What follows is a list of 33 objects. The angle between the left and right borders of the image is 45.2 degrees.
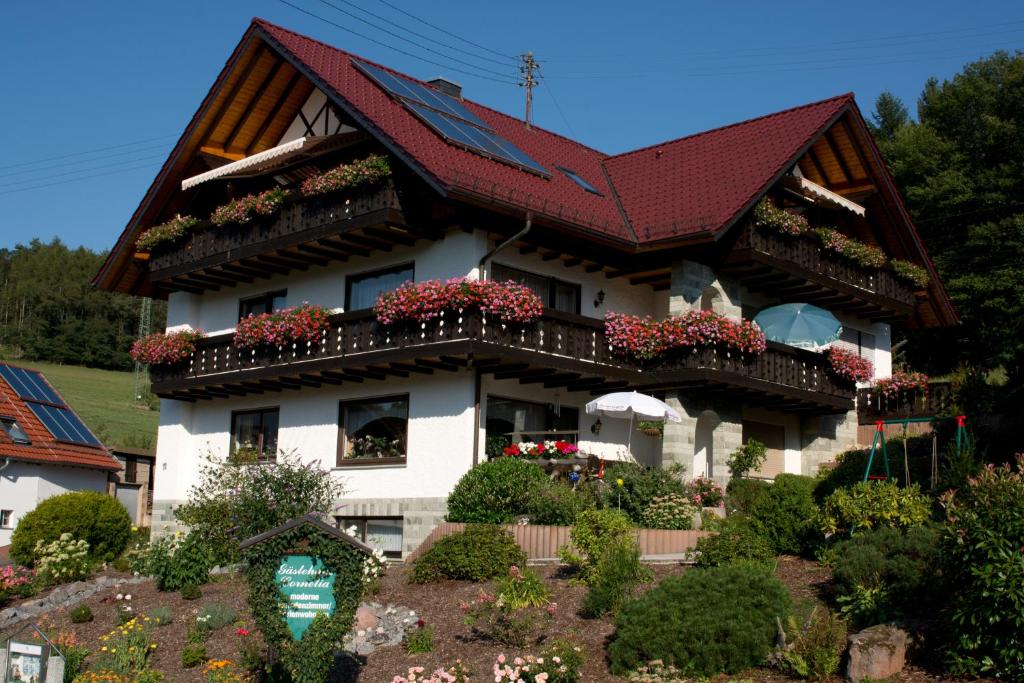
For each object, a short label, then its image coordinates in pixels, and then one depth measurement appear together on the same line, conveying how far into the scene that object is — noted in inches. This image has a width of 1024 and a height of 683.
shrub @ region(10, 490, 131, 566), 1072.2
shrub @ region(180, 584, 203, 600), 842.8
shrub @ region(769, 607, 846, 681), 539.2
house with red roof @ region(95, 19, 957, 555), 1003.3
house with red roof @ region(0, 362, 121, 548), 1251.2
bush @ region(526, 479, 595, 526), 869.2
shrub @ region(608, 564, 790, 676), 565.0
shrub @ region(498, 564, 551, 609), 682.2
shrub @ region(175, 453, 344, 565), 909.2
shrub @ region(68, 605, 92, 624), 828.6
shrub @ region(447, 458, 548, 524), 906.1
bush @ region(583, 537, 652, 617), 660.1
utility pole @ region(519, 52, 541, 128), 1421.0
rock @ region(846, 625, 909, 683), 530.6
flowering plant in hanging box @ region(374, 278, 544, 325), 938.1
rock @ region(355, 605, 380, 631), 705.0
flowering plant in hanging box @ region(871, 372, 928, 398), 1195.3
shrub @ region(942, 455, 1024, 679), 503.5
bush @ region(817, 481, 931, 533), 727.7
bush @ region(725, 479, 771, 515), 1012.5
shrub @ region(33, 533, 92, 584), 1000.2
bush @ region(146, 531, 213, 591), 884.6
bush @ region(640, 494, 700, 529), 898.1
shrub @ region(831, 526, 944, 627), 598.5
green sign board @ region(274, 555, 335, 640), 549.0
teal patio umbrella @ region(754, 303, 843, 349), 1109.1
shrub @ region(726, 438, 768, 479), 1057.5
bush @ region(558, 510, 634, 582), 727.7
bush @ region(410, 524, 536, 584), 787.4
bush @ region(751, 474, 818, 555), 794.2
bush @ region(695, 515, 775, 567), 717.9
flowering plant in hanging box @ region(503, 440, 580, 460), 972.6
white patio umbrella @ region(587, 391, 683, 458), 954.7
